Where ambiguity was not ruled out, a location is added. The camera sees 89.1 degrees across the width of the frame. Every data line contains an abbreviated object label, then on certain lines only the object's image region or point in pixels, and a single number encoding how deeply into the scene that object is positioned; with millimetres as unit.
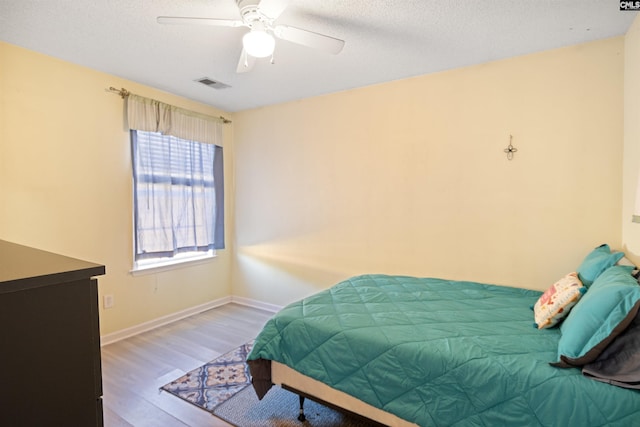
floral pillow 1711
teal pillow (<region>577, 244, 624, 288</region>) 1885
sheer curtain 3173
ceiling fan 1656
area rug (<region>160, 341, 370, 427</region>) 1914
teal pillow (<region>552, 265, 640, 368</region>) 1244
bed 1230
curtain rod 2936
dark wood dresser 676
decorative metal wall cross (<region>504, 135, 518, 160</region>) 2539
